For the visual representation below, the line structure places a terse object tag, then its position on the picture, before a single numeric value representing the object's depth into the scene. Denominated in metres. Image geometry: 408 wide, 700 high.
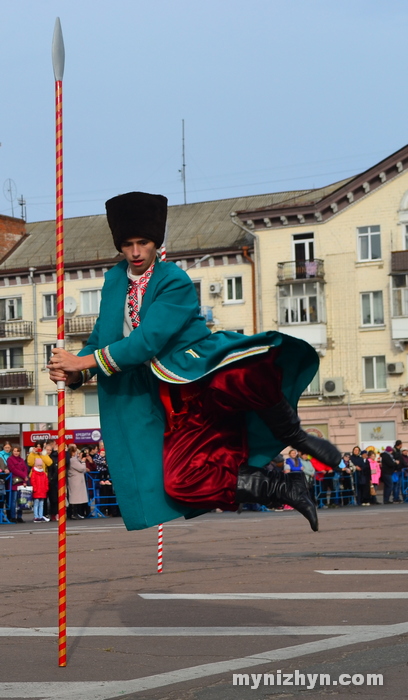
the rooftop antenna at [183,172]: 70.81
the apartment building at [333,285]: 58.47
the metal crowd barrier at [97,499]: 29.42
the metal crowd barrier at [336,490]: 33.66
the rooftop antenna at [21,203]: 75.56
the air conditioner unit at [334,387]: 59.13
